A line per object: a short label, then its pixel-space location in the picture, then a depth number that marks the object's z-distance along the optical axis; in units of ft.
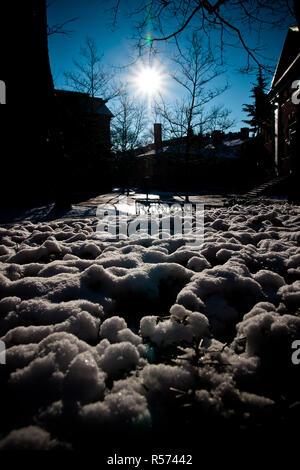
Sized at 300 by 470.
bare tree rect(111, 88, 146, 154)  65.10
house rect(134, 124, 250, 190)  90.53
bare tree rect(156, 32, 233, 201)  43.14
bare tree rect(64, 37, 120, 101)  53.78
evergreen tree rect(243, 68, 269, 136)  99.28
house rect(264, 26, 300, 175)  47.60
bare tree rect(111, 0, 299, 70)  13.52
